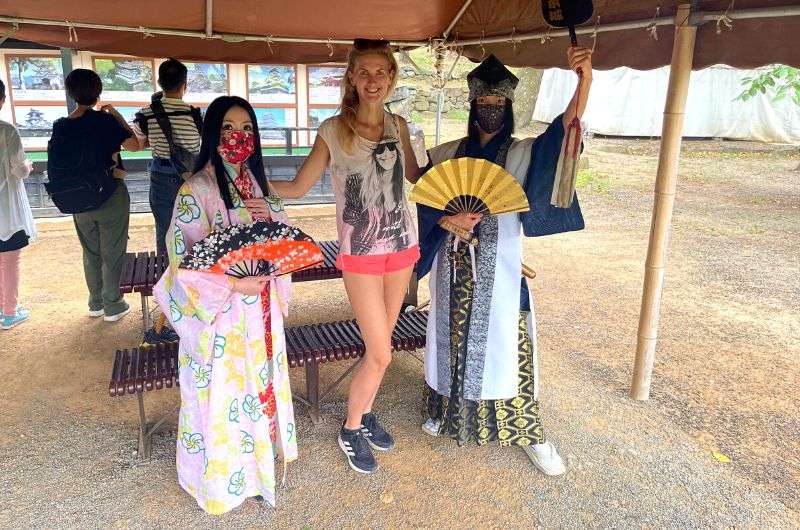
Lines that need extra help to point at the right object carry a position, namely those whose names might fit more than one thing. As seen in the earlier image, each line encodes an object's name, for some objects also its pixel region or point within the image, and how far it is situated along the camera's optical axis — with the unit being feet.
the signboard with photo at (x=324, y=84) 26.27
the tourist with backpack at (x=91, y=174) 13.35
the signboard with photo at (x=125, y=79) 23.43
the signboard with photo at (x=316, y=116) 26.91
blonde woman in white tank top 8.66
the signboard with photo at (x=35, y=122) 23.32
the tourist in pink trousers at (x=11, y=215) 13.84
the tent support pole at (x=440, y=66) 16.57
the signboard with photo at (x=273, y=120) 26.18
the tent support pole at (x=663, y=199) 10.02
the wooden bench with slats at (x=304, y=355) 9.38
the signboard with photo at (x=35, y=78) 22.77
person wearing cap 9.33
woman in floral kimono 7.75
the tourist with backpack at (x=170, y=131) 13.71
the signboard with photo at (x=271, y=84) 25.53
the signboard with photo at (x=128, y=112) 24.04
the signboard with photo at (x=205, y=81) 24.62
